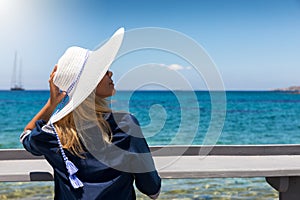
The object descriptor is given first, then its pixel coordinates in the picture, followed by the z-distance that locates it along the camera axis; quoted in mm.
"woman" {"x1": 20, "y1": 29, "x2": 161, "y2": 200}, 1434
